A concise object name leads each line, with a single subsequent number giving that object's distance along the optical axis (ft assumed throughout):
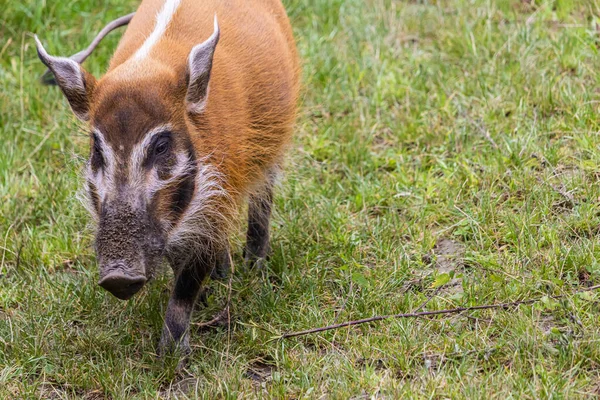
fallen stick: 29.60
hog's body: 27.50
